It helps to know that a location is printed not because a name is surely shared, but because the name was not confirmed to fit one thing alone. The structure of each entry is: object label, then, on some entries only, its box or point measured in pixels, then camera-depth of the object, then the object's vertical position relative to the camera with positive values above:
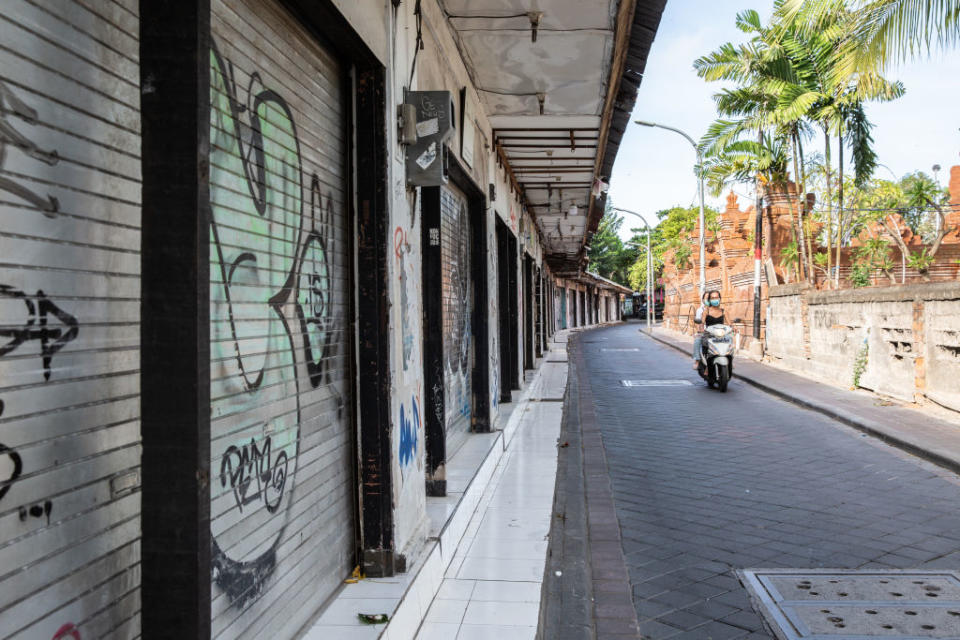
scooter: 12.46 -0.64
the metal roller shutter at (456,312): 6.26 +0.09
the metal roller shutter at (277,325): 2.20 -0.01
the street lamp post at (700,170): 21.91 +4.71
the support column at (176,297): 1.52 +0.06
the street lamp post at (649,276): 44.78 +2.69
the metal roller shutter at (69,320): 1.39 +0.01
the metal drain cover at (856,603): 3.21 -1.43
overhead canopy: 4.84 +2.13
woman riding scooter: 13.22 +0.07
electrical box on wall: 3.81 +1.01
